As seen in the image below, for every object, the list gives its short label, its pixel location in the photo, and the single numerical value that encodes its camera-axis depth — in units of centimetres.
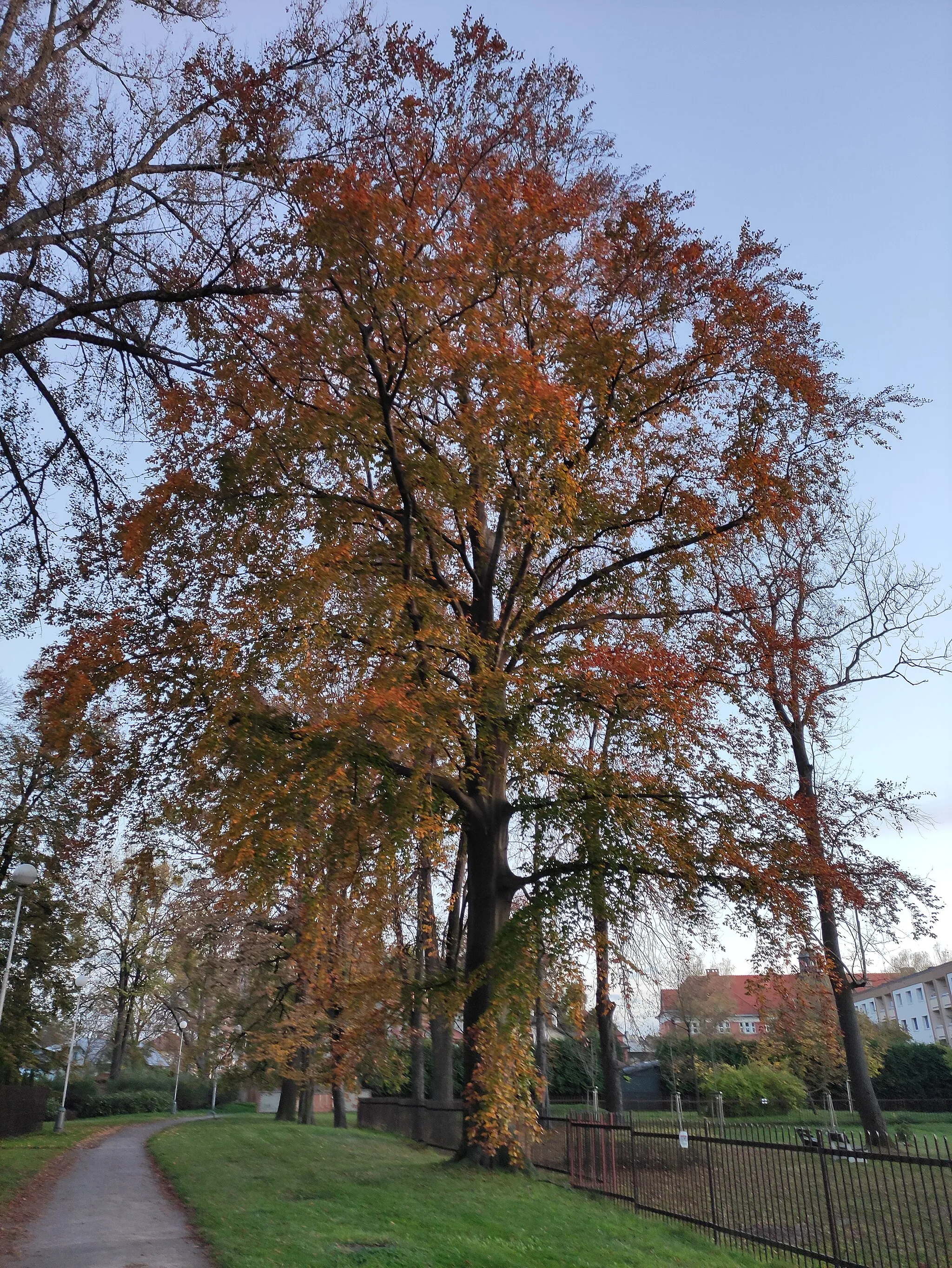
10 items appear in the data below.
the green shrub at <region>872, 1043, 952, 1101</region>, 3844
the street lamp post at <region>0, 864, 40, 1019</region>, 1542
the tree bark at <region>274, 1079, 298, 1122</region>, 3153
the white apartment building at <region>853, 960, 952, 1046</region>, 6331
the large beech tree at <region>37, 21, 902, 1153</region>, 1037
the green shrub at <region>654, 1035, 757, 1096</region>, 3809
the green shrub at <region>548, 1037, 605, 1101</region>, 3703
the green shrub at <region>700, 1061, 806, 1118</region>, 2986
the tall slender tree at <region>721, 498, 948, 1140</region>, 1305
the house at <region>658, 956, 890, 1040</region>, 4044
